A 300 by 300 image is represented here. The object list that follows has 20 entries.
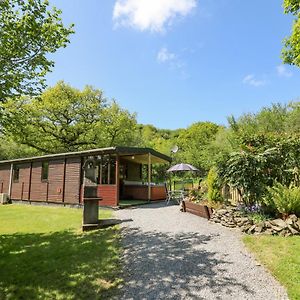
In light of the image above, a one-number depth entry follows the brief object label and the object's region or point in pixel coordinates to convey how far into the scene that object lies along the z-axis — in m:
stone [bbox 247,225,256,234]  6.15
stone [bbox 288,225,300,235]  5.67
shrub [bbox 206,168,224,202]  8.48
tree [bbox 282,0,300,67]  8.59
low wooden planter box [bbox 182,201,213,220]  8.19
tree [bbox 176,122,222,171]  29.60
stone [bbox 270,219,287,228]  5.87
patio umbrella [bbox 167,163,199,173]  12.15
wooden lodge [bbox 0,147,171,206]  12.68
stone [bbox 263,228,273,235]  5.90
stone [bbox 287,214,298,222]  5.90
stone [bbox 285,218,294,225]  5.87
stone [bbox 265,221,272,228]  6.06
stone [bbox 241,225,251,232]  6.29
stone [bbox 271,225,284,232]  5.82
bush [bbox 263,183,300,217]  6.14
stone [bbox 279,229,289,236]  5.72
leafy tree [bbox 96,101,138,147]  24.27
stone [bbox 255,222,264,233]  6.05
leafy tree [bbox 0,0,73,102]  7.17
